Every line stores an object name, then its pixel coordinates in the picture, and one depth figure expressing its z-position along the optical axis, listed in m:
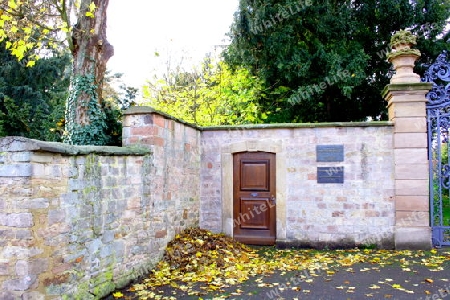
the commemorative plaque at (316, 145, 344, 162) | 7.72
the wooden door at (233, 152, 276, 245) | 8.02
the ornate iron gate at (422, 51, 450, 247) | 7.43
